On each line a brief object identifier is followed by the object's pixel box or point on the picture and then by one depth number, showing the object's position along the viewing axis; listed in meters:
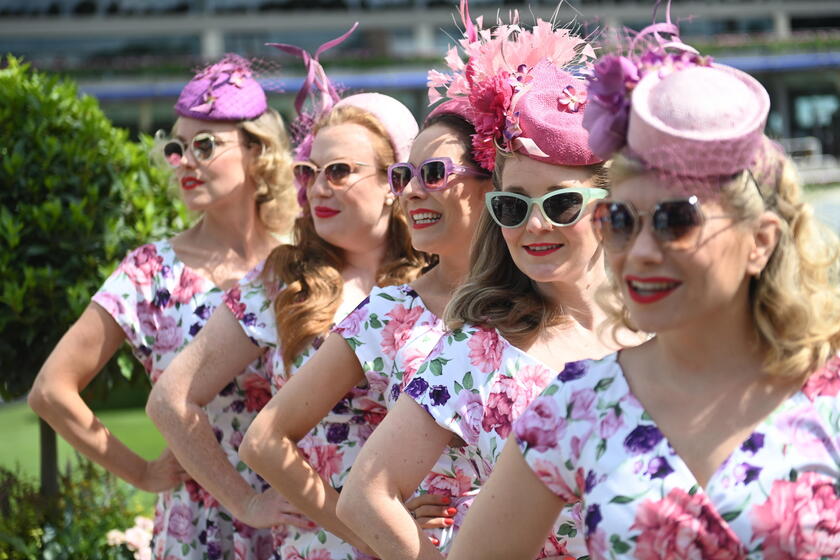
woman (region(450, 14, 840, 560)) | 1.92
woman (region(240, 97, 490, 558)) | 3.09
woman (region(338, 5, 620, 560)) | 2.69
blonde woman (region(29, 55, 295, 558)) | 4.09
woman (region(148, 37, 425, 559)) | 3.63
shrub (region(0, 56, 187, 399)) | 4.98
